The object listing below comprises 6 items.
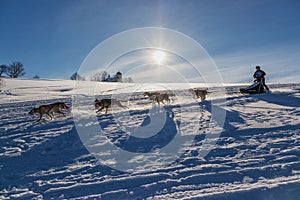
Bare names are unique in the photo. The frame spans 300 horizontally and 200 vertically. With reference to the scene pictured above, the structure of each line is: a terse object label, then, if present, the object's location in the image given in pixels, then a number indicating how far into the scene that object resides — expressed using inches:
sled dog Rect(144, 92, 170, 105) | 503.2
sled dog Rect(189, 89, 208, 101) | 542.0
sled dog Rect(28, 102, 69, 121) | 394.0
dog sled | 616.4
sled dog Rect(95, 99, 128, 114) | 433.7
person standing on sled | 634.2
